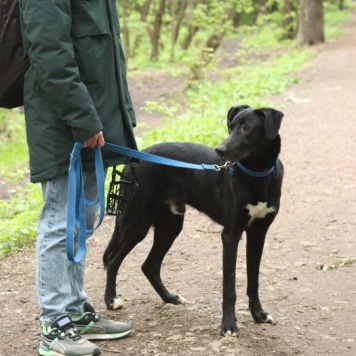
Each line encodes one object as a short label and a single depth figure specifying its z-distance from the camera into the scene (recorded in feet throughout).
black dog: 14.53
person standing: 12.22
